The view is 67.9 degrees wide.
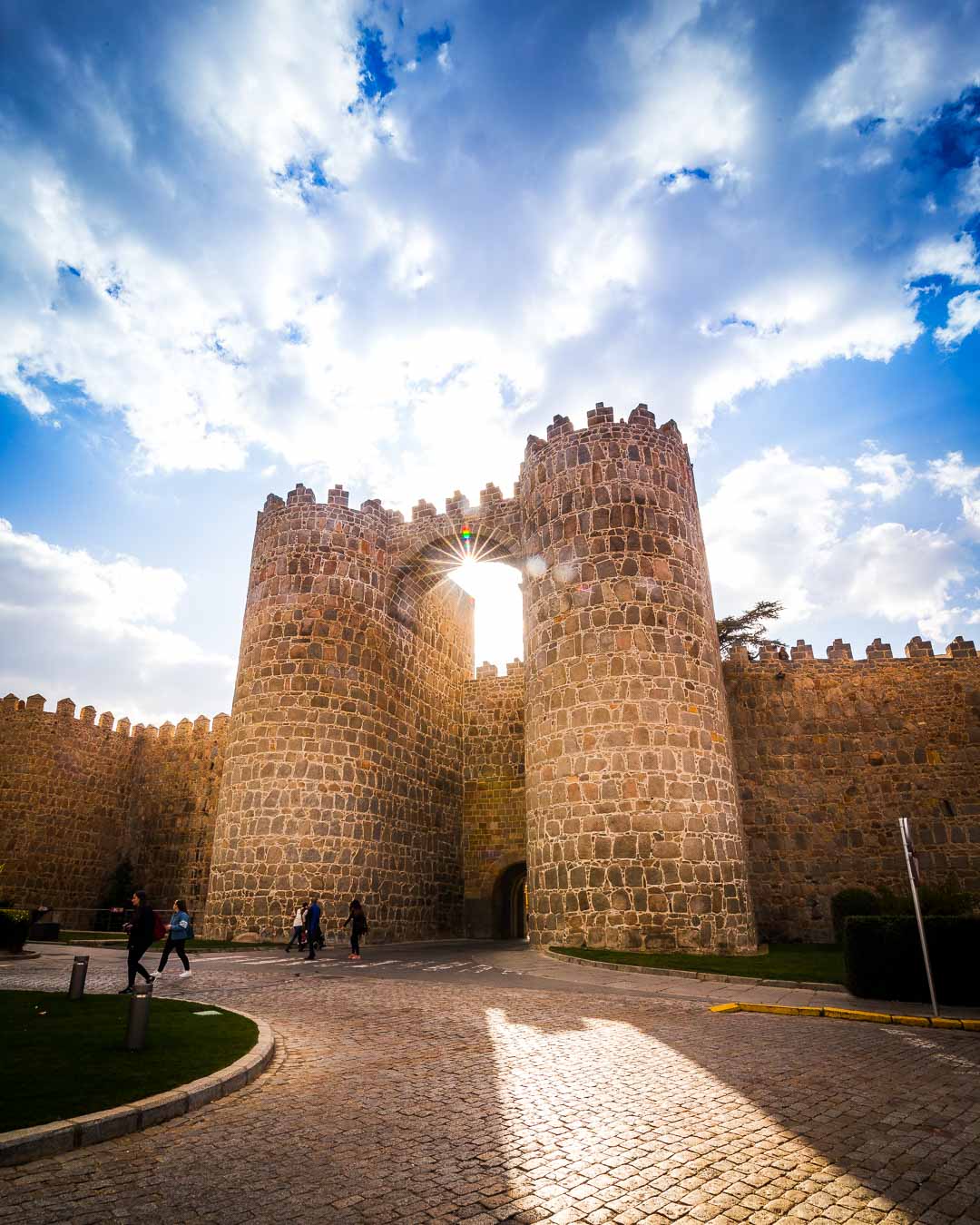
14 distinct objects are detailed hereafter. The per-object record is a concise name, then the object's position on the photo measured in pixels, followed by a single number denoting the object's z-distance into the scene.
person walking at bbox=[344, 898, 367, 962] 16.06
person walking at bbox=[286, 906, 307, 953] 16.64
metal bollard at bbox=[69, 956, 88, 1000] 8.74
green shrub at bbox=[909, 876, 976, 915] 14.70
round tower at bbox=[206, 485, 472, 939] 18.83
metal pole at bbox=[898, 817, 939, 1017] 8.86
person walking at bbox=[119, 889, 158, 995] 9.80
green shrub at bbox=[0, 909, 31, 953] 14.22
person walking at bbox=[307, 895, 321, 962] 15.12
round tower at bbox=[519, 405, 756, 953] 14.94
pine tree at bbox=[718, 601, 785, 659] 31.28
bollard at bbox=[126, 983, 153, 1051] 6.00
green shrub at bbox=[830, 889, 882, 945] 17.41
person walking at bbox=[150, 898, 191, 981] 12.27
